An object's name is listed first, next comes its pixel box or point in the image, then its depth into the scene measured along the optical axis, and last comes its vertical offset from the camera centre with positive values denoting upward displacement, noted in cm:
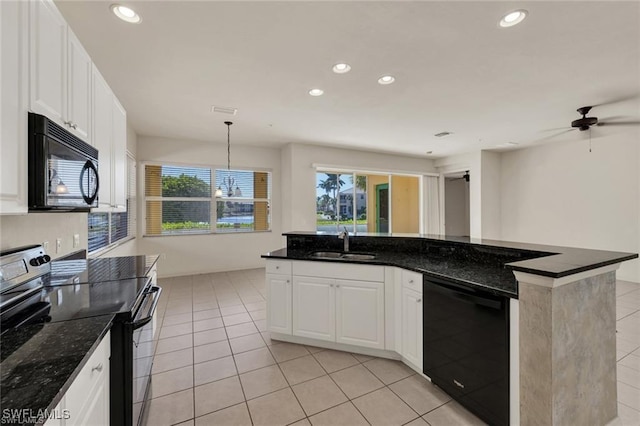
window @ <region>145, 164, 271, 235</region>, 543 +31
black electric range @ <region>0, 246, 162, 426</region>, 127 -46
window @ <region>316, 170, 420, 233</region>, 646 +32
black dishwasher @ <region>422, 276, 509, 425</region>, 162 -86
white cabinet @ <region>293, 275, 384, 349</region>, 251 -90
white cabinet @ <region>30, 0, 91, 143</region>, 125 +75
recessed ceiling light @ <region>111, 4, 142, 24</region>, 191 +142
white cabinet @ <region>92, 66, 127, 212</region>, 200 +57
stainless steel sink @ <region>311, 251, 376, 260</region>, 292 -45
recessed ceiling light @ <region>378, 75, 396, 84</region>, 293 +144
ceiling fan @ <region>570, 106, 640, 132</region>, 376 +128
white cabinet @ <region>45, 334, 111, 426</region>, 84 -63
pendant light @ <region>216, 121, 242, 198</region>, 588 +67
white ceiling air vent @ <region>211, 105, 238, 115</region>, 382 +146
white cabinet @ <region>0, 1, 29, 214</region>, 104 +43
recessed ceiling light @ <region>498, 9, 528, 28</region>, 195 +141
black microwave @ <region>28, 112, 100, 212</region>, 120 +23
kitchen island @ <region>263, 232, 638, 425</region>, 143 -65
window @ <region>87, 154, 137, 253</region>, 337 -12
